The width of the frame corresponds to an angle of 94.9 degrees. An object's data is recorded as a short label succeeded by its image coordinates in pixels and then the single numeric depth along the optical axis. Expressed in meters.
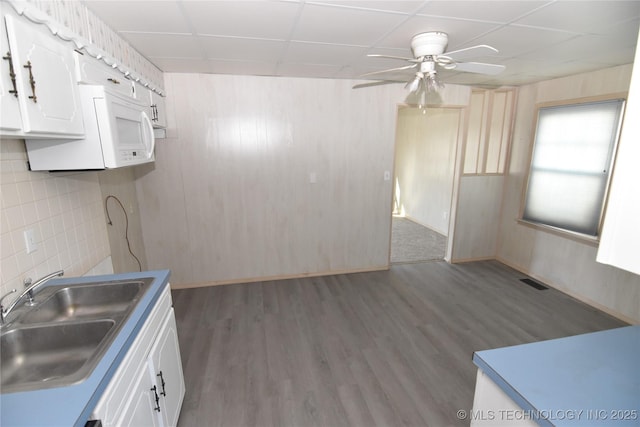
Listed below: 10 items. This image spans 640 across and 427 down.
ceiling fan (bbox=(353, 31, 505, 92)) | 1.97
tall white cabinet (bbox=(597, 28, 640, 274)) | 0.65
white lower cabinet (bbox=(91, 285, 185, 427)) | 1.02
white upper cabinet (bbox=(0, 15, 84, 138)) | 1.06
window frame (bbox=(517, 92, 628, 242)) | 2.80
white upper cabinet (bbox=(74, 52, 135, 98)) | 1.46
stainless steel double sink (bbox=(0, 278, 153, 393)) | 1.18
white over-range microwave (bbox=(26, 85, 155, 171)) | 1.48
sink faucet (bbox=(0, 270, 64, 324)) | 1.28
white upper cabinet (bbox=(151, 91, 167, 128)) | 2.61
